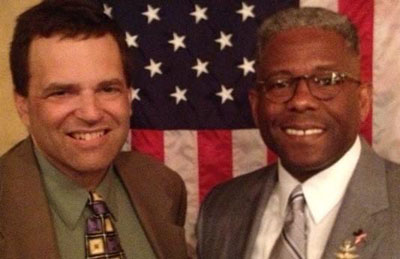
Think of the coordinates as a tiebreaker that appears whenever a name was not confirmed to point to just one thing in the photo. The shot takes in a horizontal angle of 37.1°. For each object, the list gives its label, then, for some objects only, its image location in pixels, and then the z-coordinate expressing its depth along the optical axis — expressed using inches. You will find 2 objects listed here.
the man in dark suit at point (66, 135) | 53.3
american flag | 86.2
